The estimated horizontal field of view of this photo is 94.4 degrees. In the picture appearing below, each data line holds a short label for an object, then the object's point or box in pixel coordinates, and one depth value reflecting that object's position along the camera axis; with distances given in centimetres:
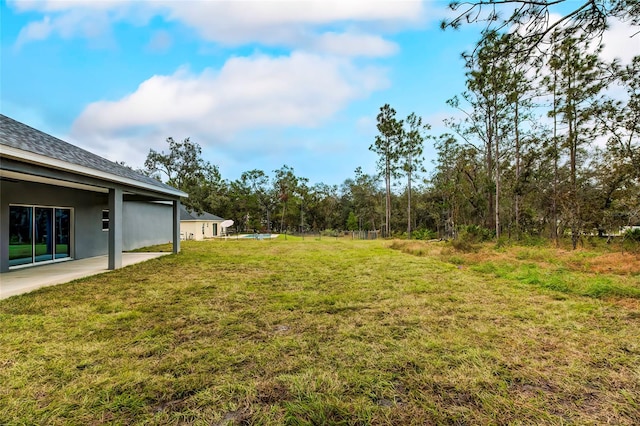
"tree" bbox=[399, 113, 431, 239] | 2462
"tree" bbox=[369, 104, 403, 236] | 2469
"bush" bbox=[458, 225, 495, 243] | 1489
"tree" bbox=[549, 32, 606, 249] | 1213
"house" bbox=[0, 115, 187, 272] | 535
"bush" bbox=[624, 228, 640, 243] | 1252
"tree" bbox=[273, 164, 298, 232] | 3481
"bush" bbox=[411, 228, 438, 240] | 2345
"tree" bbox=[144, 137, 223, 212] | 2975
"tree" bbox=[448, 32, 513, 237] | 1538
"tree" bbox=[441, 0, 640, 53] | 267
